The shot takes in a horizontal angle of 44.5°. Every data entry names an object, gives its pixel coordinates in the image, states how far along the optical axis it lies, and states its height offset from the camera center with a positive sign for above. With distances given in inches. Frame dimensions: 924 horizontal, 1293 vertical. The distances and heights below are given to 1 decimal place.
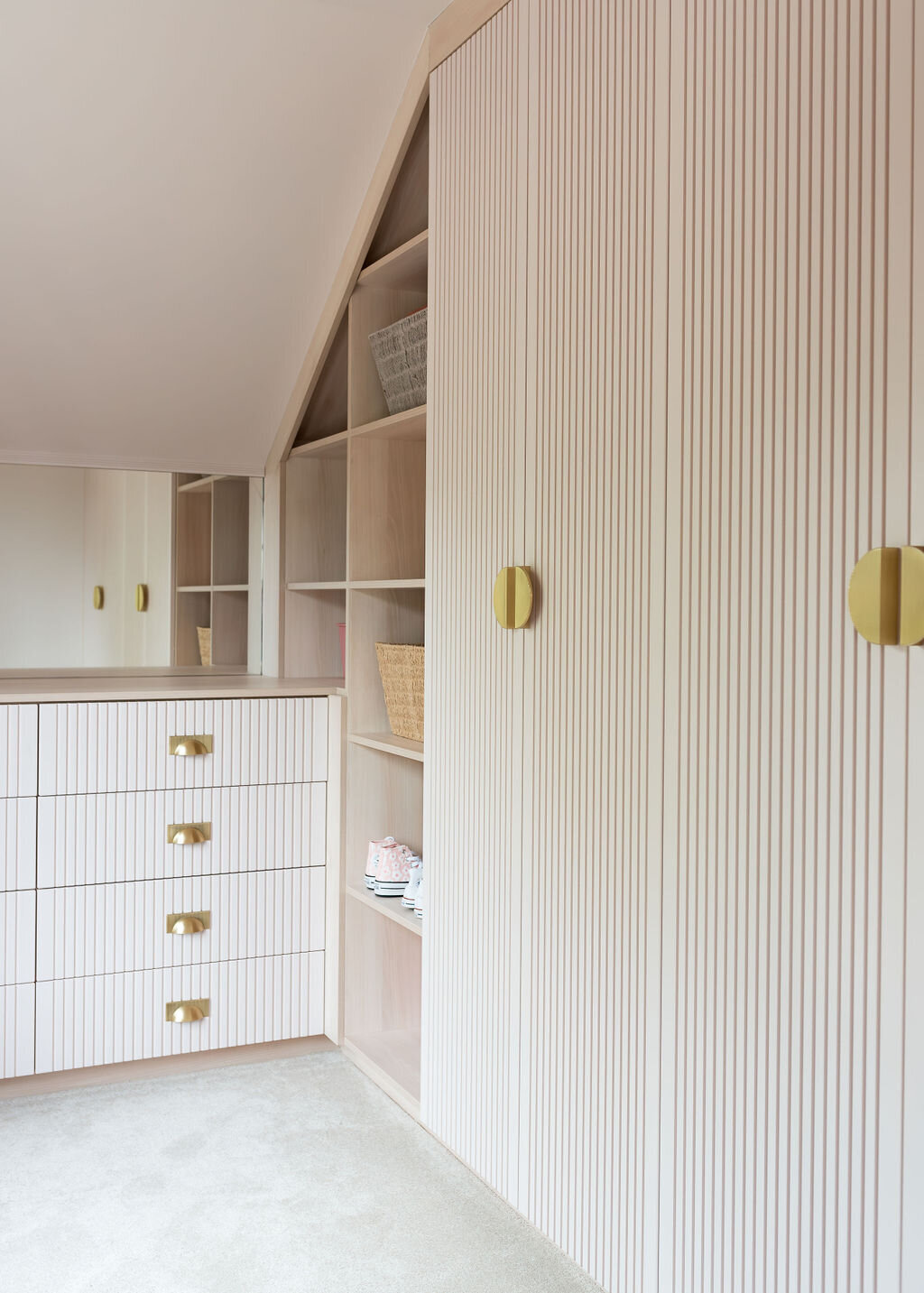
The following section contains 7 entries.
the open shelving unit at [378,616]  99.5 +1.2
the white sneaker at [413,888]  92.9 -21.4
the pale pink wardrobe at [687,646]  45.3 -0.8
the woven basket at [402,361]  94.7 +23.2
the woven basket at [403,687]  91.3 -4.8
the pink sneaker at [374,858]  98.1 -20.1
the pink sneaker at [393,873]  96.7 -21.0
